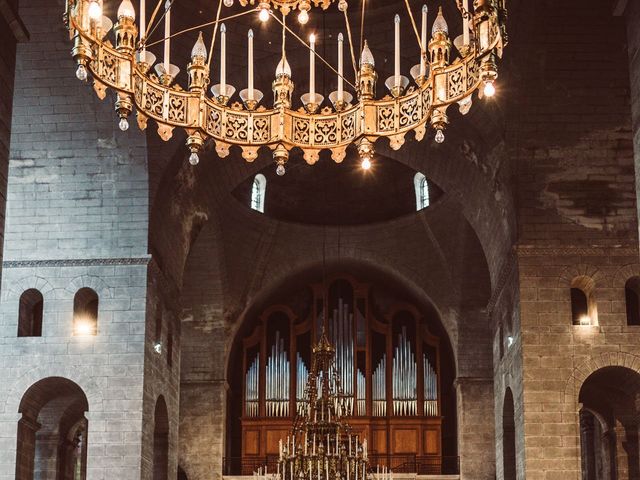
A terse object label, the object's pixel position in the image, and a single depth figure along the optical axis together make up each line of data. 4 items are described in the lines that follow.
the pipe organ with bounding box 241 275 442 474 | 28.94
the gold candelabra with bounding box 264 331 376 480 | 18.53
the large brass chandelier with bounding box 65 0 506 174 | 9.57
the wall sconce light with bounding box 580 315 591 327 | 19.98
